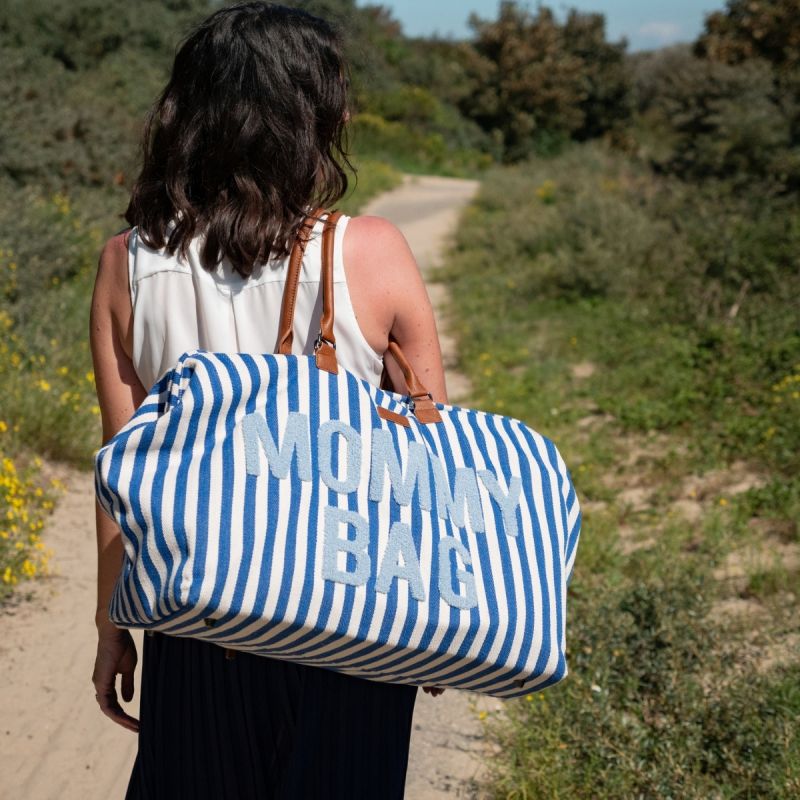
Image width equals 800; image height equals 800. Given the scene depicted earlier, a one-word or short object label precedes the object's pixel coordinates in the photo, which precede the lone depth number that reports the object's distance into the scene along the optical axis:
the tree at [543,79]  31.45
